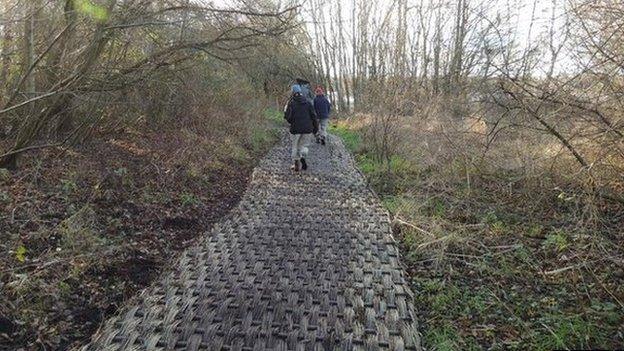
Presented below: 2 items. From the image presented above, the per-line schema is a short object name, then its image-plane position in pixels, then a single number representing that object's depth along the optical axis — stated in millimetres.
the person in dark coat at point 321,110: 14163
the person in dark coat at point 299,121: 9352
